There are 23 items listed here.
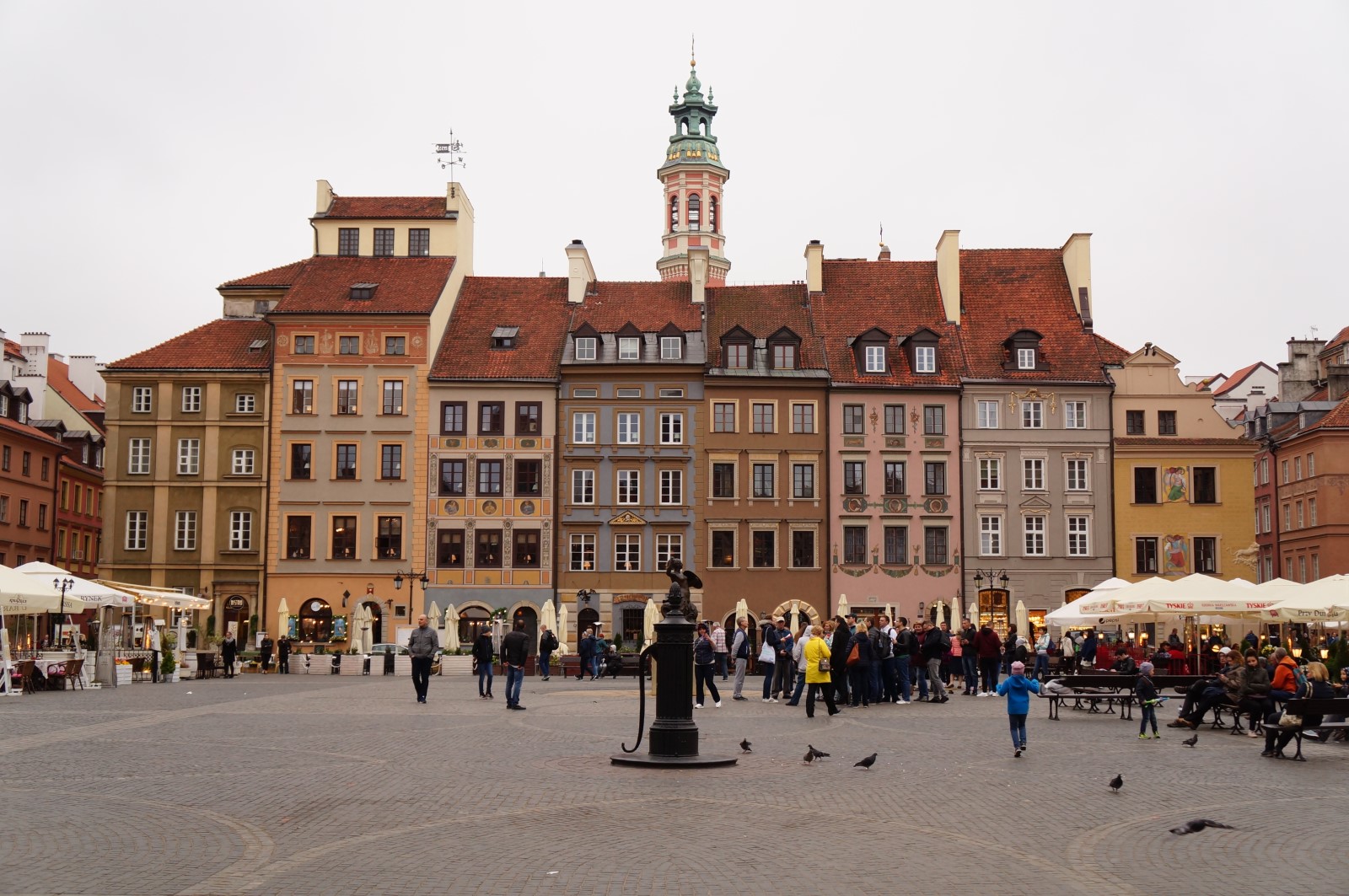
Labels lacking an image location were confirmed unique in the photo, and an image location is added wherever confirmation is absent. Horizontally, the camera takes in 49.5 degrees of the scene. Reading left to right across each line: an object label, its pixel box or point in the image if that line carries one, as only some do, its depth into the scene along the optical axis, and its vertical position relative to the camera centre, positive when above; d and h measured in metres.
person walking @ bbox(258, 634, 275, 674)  46.25 -1.78
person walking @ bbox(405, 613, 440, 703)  28.11 -1.10
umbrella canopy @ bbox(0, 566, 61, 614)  31.23 +0.00
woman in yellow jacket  24.67 -1.19
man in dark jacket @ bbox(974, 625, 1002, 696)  32.72 -1.22
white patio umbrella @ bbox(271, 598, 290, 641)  49.28 -0.82
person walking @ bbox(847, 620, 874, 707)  27.92 -1.45
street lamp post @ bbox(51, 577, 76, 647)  34.16 +0.24
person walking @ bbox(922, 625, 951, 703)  30.22 -1.22
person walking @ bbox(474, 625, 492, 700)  30.02 -1.30
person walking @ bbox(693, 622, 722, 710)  27.25 -1.24
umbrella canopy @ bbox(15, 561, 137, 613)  34.59 +0.03
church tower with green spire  96.50 +26.12
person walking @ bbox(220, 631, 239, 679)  42.88 -1.73
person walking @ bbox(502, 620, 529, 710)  26.59 -1.19
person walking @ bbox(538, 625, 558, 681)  41.56 -1.54
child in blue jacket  18.11 -1.24
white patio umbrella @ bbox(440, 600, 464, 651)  46.46 -1.08
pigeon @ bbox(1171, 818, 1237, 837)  12.11 -1.91
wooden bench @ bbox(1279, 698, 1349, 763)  19.12 -1.46
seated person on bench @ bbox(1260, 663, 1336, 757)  19.38 -1.62
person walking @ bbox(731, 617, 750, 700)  29.95 -1.20
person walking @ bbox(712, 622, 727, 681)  35.19 -1.11
